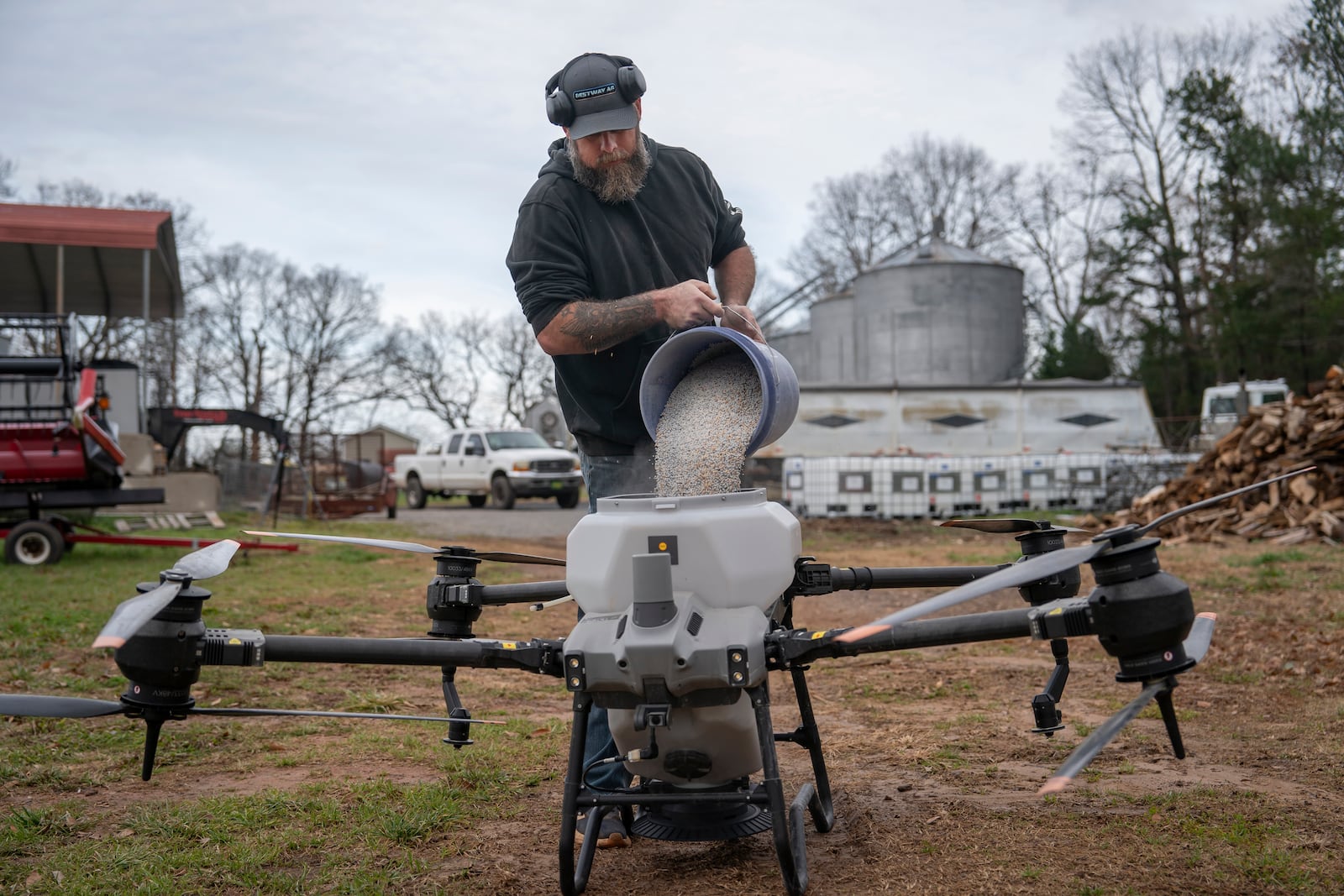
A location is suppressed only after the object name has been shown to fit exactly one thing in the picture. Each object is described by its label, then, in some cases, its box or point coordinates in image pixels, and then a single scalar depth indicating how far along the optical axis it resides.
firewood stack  11.35
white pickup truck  20.81
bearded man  2.93
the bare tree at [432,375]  47.38
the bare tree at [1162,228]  32.78
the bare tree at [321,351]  43.62
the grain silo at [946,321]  26.52
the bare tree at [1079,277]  34.53
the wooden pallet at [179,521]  12.31
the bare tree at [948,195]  40.88
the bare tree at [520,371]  49.44
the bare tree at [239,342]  42.12
